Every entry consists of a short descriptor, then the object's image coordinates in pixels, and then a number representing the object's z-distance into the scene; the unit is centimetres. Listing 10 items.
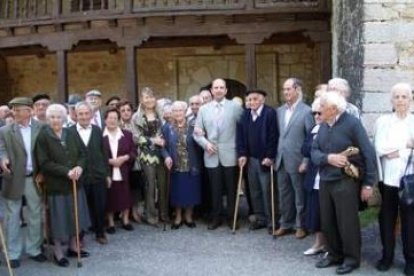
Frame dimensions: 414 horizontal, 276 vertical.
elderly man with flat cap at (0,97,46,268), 602
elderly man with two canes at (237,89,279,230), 719
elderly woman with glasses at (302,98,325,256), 621
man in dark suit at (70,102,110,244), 666
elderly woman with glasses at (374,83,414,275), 565
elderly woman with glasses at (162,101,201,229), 757
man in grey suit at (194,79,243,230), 746
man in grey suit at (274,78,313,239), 689
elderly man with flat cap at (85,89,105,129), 767
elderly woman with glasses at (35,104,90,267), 607
